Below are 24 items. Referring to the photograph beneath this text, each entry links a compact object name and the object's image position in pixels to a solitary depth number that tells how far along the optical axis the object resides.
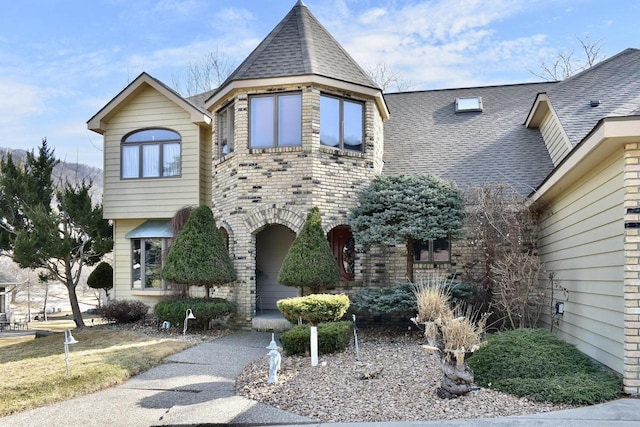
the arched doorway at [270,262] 15.31
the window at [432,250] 13.44
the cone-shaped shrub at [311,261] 11.52
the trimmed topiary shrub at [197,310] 11.98
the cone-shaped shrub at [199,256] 12.05
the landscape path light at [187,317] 11.66
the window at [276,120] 12.93
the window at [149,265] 15.95
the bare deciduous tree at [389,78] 30.55
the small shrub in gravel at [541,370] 6.13
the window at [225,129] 13.72
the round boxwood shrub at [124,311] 15.19
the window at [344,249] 14.19
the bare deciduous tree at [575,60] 27.00
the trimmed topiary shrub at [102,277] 17.47
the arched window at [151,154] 15.78
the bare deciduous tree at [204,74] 32.94
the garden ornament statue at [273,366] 7.42
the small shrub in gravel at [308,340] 9.08
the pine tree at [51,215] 14.77
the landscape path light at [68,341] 7.71
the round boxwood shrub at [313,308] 8.84
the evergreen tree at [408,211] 11.52
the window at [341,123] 13.02
